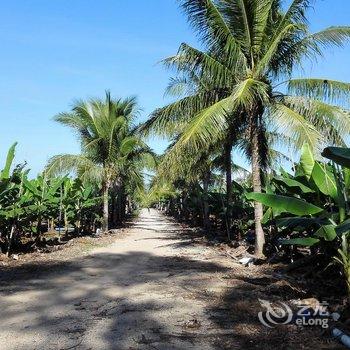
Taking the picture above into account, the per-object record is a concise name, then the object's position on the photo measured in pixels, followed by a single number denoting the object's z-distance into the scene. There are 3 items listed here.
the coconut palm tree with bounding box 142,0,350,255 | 10.41
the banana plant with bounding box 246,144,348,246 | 6.64
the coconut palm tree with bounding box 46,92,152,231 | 20.37
